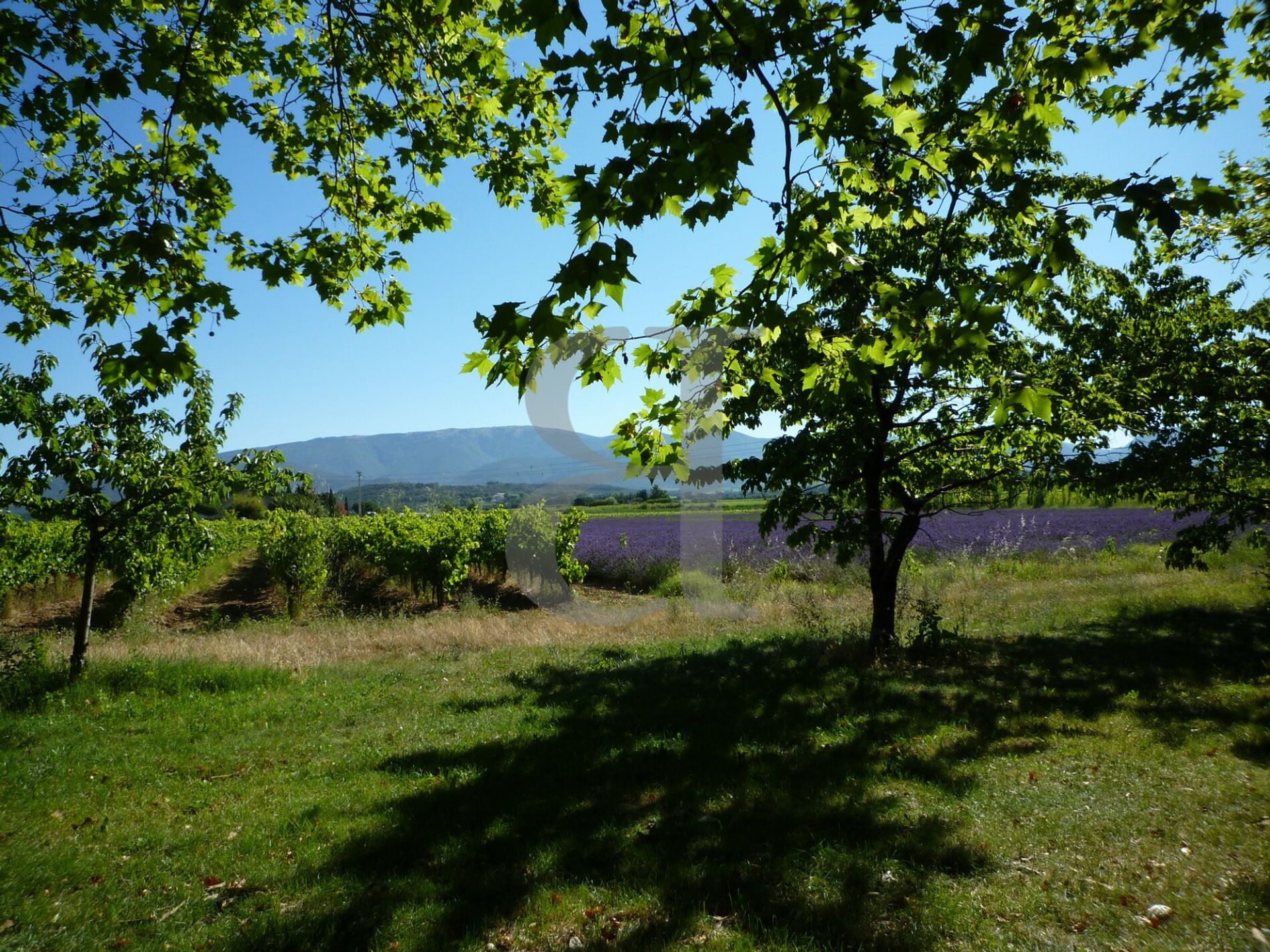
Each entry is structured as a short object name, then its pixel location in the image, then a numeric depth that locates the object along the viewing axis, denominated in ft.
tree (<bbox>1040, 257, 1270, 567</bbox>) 28.99
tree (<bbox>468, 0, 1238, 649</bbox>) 10.20
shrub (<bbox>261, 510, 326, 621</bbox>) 52.08
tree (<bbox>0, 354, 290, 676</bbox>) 25.95
